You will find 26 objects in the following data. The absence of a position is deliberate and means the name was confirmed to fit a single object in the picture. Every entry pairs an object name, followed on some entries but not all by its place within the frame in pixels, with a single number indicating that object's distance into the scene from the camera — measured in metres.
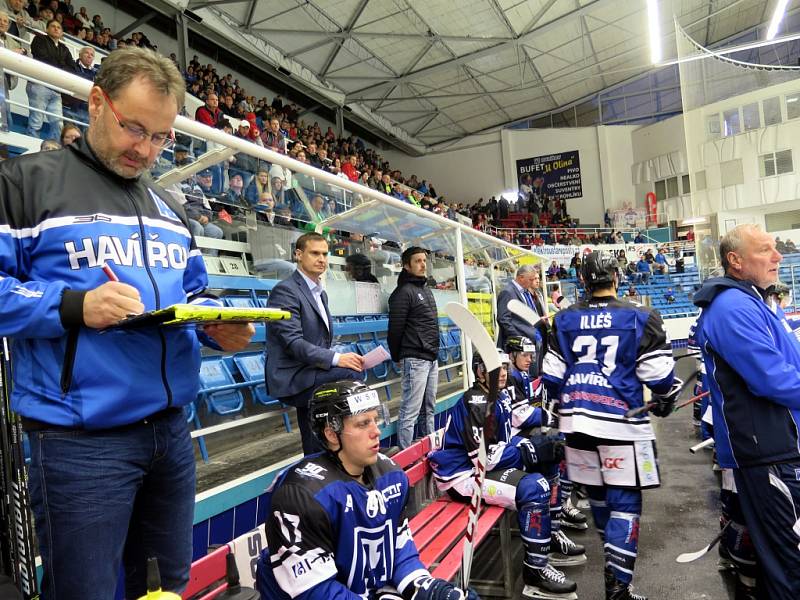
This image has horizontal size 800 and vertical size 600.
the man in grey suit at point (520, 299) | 5.92
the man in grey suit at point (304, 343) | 2.92
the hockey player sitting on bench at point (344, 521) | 1.70
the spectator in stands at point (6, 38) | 4.79
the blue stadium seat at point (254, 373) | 3.50
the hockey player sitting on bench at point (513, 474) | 2.97
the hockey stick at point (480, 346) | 2.42
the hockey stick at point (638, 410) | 2.75
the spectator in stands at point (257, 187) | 3.10
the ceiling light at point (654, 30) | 16.14
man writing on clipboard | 1.09
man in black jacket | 4.37
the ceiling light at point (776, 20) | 17.02
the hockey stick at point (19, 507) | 1.13
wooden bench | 2.61
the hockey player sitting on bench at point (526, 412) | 3.84
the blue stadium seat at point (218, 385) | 3.11
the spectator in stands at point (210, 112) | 7.82
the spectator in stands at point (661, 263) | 17.97
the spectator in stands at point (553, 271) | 17.56
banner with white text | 23.11
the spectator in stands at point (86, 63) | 6.00
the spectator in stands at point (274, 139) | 7.76
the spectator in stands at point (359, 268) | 4.27
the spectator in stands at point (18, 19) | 5.86
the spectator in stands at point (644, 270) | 17.33
